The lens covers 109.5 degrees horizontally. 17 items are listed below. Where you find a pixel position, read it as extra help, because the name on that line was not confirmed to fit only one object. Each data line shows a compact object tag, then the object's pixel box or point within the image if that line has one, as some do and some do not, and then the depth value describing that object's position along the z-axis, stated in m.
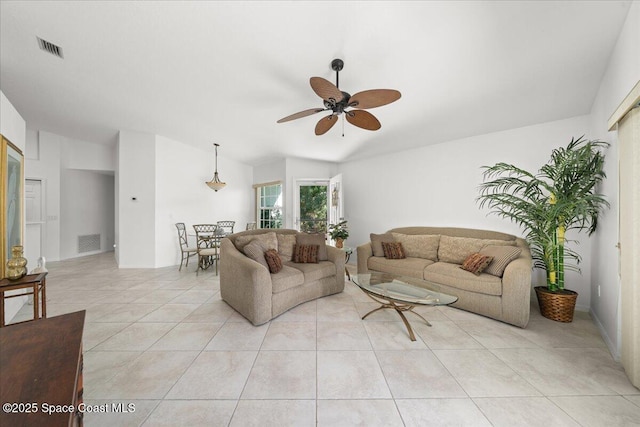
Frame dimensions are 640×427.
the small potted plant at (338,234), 4.43
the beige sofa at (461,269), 2.35
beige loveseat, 2.34
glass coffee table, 2.06
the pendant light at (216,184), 5.17
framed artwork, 2.29
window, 6.15
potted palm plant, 2.34
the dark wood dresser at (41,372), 0.55
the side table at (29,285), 1.85
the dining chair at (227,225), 5.84
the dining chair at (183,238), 4.53
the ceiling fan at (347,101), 1.88
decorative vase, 1.94
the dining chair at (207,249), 4.34
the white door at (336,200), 4.93
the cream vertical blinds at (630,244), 1.56
